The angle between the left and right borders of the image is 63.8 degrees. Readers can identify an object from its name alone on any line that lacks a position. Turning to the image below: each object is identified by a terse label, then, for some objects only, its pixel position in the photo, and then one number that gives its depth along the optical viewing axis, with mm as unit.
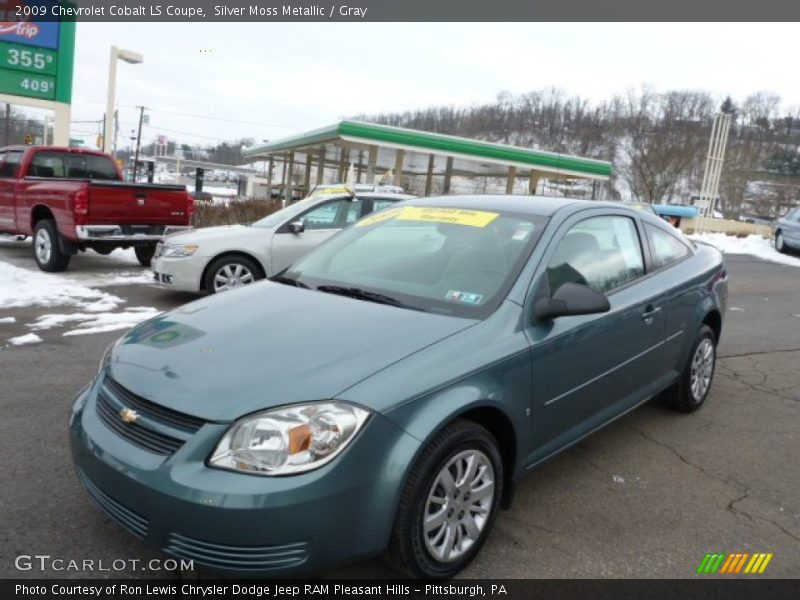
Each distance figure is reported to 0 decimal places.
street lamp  19370
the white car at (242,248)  7746
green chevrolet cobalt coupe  2209
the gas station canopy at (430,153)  24481
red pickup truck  8938
